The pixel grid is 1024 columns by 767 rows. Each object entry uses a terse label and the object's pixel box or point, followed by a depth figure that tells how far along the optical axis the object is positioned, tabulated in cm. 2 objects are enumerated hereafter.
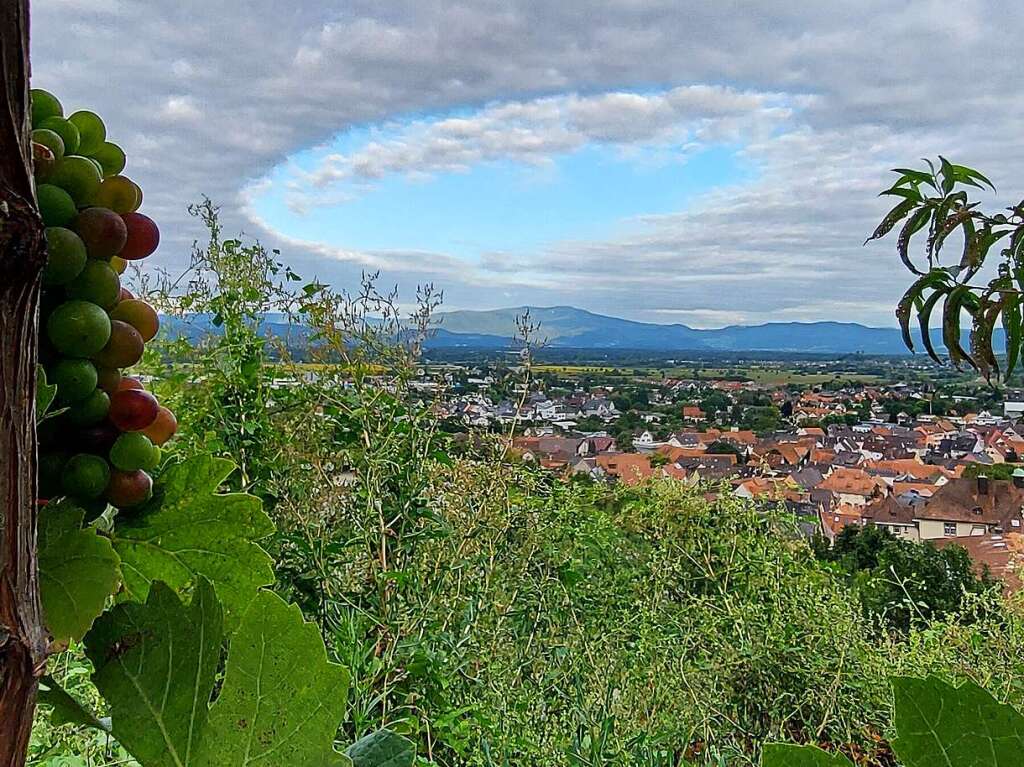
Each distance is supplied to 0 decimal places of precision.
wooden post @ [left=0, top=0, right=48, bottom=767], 15
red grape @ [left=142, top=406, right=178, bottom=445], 27
